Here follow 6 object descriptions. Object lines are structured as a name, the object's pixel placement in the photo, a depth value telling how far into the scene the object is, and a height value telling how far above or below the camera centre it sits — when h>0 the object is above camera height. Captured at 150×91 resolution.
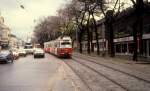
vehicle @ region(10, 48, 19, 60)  28.80 -0.91
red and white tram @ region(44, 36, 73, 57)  29.82 +0.16
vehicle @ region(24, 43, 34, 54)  44.89 +0.06
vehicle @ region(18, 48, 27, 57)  36.42 -0.68
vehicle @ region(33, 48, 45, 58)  31.96 -0.75
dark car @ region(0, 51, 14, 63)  22.47 -0.86
